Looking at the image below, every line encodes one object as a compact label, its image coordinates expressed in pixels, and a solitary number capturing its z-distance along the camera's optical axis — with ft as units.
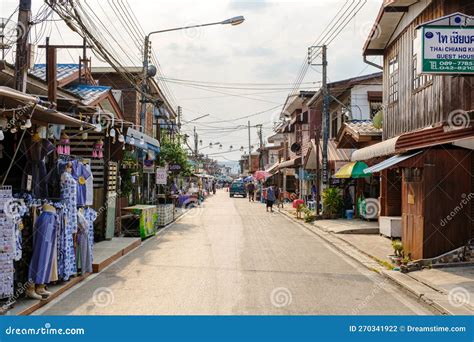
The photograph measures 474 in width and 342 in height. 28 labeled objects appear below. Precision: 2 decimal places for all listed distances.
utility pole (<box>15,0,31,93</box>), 29.68
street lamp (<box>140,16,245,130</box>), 68.33
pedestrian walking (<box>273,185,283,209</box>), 141.75
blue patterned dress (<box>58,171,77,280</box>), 28.02
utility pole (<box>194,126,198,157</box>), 209.22
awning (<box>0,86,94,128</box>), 22.25
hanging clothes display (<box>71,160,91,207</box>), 31.73
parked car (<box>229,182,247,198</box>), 198.90
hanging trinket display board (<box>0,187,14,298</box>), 22.93
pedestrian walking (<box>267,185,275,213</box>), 101.46
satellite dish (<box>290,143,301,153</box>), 124.77
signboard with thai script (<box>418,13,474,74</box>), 31.09
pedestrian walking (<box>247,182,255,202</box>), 162.09
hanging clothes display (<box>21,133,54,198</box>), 28.53
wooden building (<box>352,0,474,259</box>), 34.27
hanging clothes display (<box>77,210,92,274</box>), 30.68
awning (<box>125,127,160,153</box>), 50.03
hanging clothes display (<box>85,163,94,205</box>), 33.27
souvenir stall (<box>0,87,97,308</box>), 23.45
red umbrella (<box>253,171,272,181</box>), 162.67
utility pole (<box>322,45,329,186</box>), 78.59
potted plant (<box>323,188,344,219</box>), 78.02
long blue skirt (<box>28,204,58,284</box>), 25.13
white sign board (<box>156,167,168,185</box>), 78.48
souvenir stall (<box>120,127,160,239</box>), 52.90
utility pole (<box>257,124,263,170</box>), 230.38
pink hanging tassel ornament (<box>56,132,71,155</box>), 33.20
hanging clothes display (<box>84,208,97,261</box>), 31.91
